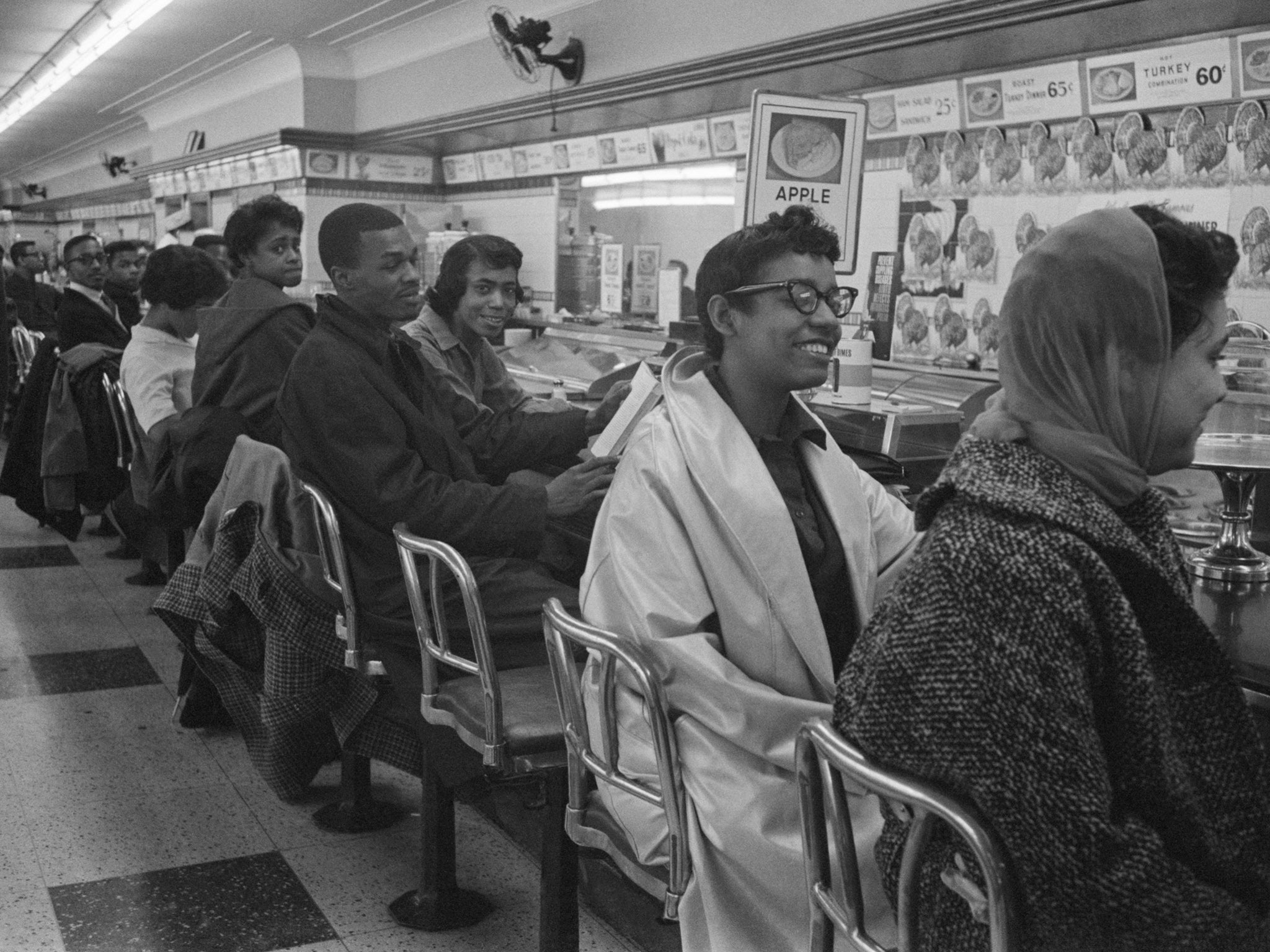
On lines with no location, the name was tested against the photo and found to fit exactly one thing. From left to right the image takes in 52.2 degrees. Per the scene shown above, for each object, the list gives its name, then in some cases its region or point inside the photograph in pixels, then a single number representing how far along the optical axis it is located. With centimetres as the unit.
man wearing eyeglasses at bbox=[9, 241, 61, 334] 1016
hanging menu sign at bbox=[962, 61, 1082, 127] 479
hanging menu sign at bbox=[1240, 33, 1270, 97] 412
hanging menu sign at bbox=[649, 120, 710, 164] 673
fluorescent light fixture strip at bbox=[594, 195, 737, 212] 686
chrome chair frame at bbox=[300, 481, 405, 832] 256
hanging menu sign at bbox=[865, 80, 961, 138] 528
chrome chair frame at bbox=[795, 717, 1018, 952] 107
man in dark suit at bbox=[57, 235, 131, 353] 664
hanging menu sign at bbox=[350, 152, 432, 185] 977
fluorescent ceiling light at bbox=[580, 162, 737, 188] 677
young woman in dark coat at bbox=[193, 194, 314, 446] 368
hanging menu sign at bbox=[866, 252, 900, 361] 574
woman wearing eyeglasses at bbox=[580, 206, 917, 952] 158
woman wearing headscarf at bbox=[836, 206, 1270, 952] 106
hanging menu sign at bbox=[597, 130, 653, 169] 722
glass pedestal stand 204
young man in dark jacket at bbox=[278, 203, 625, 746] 268
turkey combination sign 430
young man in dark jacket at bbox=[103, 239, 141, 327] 738
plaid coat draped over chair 294
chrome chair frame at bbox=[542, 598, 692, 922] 158
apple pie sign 337
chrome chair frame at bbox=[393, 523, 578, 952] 210
